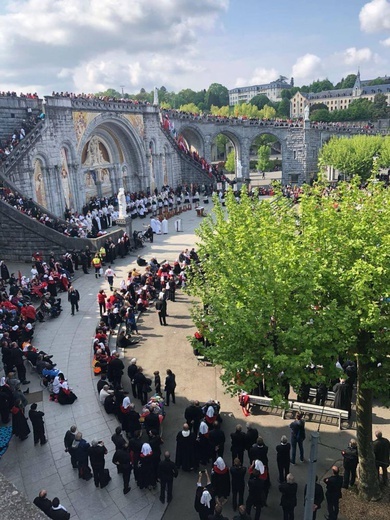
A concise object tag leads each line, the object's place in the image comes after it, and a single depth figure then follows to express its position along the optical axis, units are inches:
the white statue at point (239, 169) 2443.7
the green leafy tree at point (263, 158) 3254.7
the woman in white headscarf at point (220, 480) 406.6
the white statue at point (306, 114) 2427.4
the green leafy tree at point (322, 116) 3941.4
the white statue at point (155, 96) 1936.5
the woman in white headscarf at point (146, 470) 419.5
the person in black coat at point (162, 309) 783.1
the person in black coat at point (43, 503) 350.0
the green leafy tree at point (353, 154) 2123.0
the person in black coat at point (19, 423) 488.4
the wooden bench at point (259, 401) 534.0
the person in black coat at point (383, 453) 423.2
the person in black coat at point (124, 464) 418.6
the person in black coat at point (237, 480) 398.0
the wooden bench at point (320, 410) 510.6
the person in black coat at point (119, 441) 431.2
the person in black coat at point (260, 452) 415.8
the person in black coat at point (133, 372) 569.6
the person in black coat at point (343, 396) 514.6
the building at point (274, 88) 7647.6
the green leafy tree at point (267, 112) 4692.4
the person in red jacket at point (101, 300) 805.9
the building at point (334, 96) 5610.2
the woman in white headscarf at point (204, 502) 369.4
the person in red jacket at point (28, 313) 746.2
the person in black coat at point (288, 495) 373.7
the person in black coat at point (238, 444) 440.1
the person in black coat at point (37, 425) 474.6
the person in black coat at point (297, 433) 448.1
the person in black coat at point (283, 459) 422.6
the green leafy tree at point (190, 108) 4389.8
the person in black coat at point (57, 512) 346.0
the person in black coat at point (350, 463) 420.2
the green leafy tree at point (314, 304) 362.3
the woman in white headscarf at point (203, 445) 453.1
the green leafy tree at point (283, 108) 5371.6
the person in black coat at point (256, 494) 381.7
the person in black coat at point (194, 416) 485.4
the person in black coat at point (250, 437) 443.3
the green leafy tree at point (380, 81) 6005.9
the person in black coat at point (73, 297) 823.1
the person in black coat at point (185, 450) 445.4
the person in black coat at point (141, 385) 554.3
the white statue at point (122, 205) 1245.7
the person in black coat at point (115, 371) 576.7
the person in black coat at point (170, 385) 550.9
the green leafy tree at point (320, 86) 6727.4
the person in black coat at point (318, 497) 376.2
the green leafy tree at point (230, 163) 3191.4
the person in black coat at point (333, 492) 377.7
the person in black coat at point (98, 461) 422.0
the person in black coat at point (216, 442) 449.7
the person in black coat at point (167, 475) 406.3
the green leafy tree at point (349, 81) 6451.8
